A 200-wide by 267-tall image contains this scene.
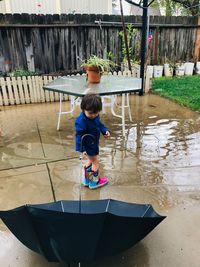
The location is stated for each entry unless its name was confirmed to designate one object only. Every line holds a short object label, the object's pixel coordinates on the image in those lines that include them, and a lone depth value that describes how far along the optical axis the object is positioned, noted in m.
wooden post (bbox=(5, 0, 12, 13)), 10.08
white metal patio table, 3.64
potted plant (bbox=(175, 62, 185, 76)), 9.09
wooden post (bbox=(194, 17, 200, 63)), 9.71
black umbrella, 1.42
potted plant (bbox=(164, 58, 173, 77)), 9.02
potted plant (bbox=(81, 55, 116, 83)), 4.08
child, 2.42
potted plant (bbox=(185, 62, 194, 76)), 9.27
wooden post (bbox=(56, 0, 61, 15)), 10.67
